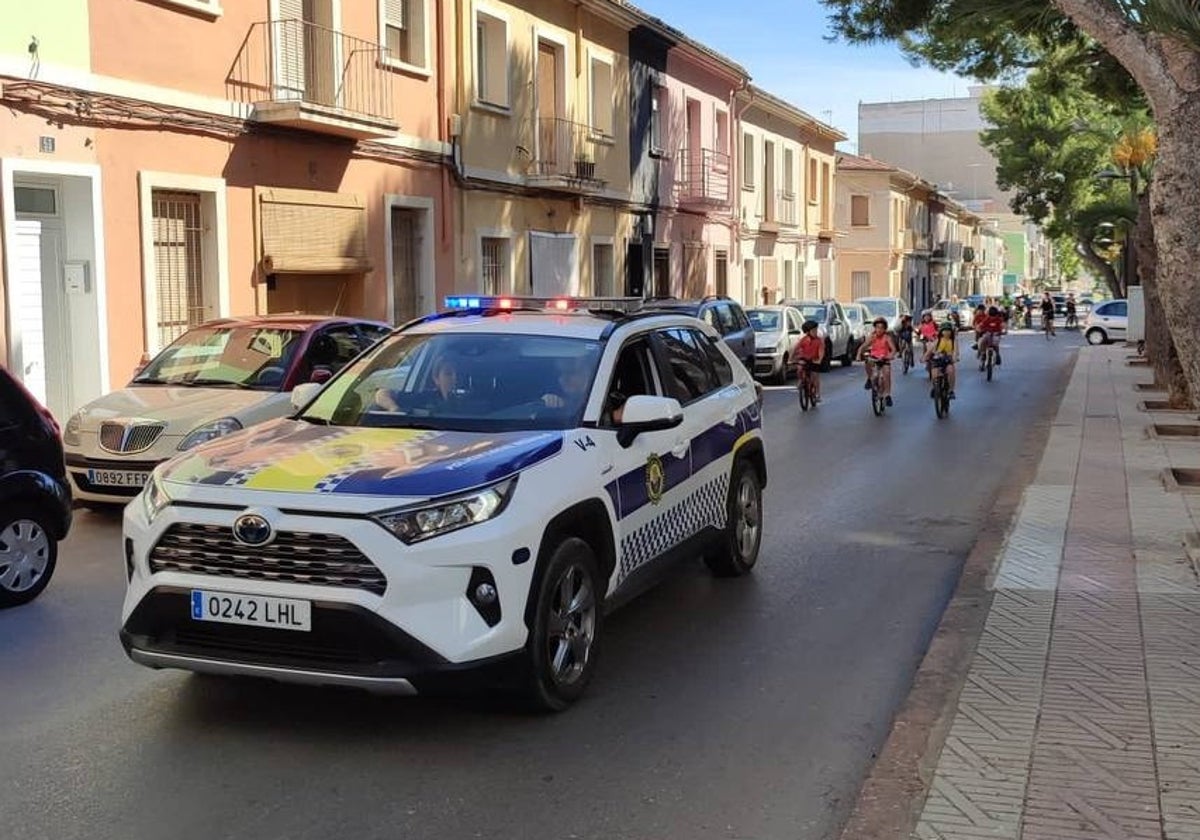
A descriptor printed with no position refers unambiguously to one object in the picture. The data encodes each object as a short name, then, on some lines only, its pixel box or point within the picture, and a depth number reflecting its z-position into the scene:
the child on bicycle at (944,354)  18.12
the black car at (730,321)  20.98
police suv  4.75
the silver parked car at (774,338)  25.47
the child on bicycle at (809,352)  19.11
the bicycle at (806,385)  19.50
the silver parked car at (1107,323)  45.41
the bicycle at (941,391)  18.22
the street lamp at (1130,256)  37.97
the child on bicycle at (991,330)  26.14
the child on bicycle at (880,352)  18.59
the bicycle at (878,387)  18.64
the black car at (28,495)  7.21
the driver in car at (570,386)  5.96
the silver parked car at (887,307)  40.67
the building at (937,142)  99.25
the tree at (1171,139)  8.73
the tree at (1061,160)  54.72
